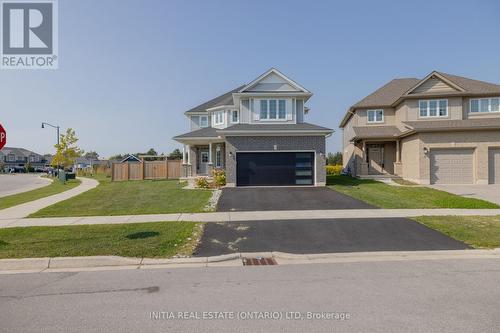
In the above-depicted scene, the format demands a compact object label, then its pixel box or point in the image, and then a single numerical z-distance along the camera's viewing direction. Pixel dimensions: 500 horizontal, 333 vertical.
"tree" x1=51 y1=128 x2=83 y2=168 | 34.75
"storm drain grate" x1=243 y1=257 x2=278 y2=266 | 5.89
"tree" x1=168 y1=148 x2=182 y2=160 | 75.31
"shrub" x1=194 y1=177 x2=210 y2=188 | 18.41
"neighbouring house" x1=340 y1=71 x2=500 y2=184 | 19.98
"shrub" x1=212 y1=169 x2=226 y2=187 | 18.72
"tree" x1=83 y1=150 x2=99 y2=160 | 122.91
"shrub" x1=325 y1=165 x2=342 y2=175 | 36.03
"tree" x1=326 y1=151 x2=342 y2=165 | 50.11
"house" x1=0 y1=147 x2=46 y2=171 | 88.81
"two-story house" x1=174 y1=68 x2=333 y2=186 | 18.53
